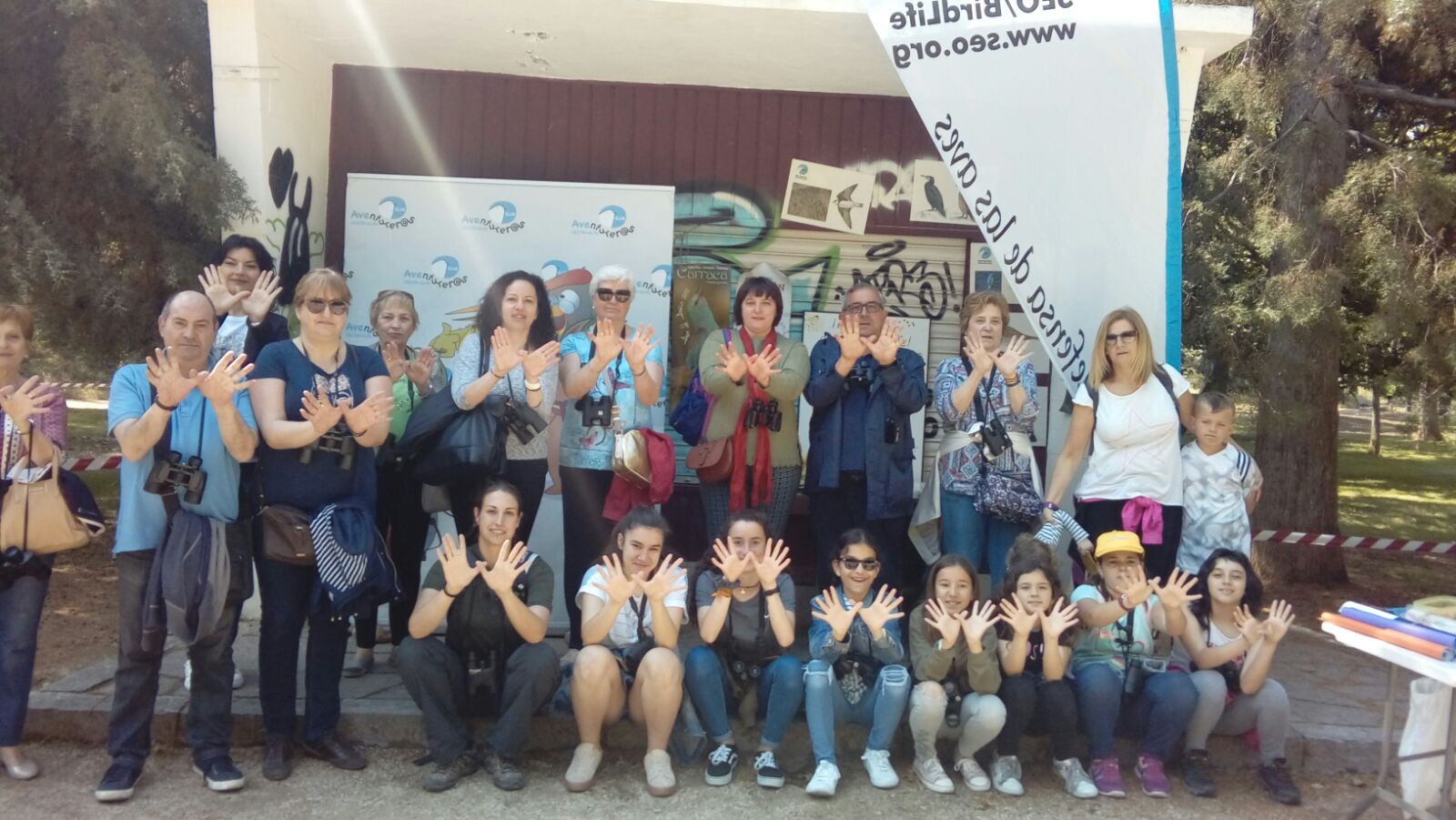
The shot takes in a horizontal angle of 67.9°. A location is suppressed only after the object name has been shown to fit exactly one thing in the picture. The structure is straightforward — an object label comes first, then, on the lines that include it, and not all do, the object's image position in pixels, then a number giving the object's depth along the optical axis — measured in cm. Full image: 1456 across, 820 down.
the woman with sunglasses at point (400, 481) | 461
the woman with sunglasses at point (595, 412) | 454
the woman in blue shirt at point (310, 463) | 382
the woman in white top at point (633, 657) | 390
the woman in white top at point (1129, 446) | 454
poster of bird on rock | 645
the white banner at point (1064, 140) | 488
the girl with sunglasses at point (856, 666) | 399
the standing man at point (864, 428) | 455
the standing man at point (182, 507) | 367
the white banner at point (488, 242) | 599
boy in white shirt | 466
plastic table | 336
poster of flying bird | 641
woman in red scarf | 458
